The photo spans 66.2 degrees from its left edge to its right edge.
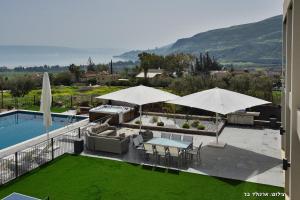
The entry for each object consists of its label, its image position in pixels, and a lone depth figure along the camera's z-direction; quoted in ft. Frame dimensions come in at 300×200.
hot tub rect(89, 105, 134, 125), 47.06
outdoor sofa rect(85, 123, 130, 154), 33.74
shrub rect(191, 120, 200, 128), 44.92
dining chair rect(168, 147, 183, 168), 30.20
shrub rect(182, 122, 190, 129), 43.93
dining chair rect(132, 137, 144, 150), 32.90
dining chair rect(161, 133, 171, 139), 34.81
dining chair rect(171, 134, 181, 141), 34.09
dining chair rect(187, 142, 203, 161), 30.80
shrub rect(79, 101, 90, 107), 61.45
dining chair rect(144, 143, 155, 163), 31.42
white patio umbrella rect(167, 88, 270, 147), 33.14
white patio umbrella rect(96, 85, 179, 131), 38.08
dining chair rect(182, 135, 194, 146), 33.60
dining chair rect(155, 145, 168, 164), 30.72
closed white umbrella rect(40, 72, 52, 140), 35.36
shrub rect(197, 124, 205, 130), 43.33
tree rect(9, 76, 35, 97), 84.20
